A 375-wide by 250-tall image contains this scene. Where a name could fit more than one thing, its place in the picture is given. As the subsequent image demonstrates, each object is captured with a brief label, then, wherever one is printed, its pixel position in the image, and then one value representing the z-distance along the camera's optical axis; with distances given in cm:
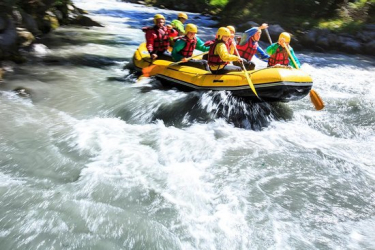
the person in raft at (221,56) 572
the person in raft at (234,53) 648
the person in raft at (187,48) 668
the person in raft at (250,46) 686
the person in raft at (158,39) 729
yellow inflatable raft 535
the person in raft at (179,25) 826
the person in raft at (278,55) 662
